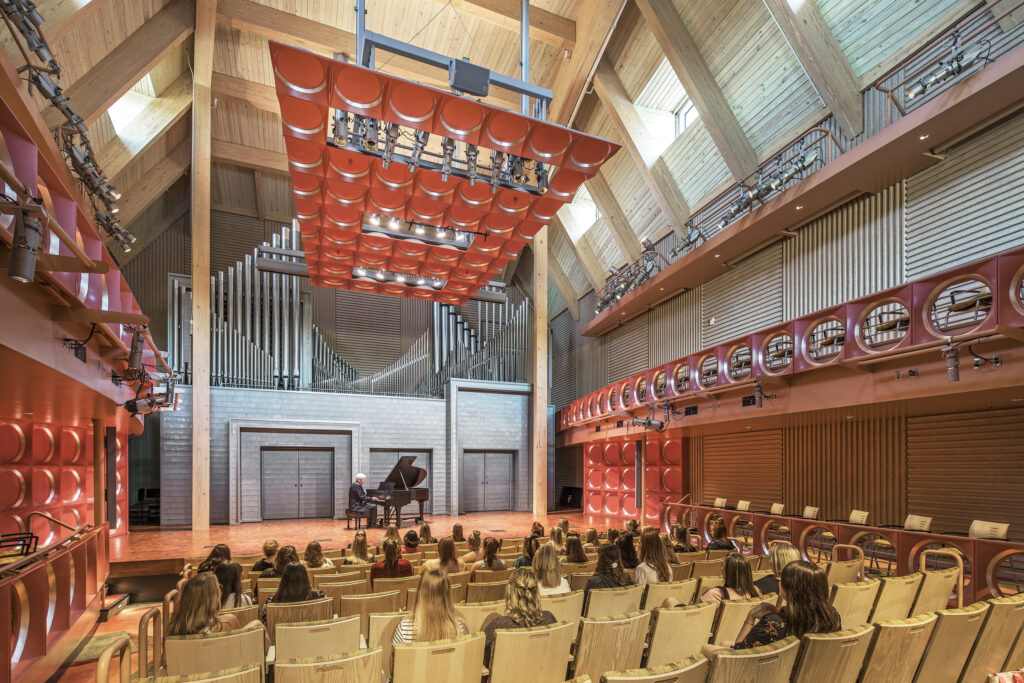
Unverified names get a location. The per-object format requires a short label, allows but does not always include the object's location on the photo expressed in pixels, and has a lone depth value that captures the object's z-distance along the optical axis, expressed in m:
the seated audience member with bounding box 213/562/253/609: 3.71
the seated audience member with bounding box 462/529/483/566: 5.77
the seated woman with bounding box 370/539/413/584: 4.57
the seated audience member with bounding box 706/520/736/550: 6.12
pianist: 11.48
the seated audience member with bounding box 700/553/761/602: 3.45
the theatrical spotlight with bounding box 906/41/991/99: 6.27
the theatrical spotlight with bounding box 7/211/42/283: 3.02
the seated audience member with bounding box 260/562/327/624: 3.56
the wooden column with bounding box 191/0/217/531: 11.10
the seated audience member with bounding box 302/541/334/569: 4.95
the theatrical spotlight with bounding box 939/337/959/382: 5.17
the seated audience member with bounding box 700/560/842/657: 2.60
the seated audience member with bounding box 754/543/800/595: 3.44
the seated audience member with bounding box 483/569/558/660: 2.85
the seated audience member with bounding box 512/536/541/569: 4.99
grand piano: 11.64
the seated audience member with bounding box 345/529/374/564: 5.46
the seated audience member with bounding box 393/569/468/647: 2.78
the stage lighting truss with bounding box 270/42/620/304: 5.92
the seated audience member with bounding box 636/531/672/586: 4.28
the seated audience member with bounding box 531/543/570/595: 3.65
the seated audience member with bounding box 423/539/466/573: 4.48
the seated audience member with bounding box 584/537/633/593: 3.89
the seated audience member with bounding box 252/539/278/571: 5.16
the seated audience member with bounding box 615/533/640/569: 4.52
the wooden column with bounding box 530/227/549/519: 13.92
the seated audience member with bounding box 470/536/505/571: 4.89
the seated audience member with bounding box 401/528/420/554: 5.98
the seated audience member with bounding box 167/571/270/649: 2.83
